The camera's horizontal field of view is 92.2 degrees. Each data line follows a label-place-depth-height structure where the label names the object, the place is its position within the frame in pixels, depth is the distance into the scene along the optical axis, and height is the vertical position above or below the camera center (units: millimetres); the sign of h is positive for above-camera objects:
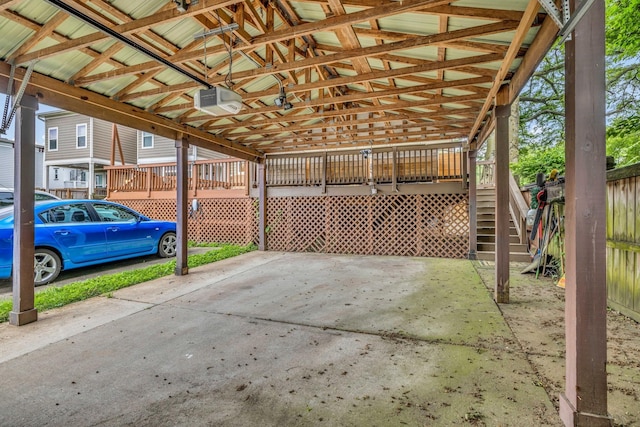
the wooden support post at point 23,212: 3156 -1
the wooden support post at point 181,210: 5426 +27
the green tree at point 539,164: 7910 +1263
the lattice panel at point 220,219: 8906 -226
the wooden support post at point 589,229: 1668 -101
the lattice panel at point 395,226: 7488 -367
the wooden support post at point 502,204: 3869 +87
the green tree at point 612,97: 6285 +3985
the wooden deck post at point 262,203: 8336 +227
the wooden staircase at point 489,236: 6586 -572
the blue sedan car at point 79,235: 4770 -417
